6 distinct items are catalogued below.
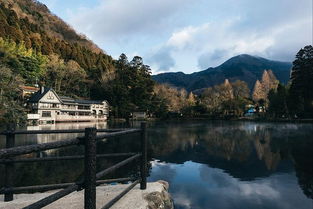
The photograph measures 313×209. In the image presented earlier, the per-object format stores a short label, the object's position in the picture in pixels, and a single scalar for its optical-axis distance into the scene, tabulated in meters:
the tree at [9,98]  28.60
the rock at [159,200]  3.60
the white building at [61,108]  42.94
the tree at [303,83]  44.84
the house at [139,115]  59.80
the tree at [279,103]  49.78
